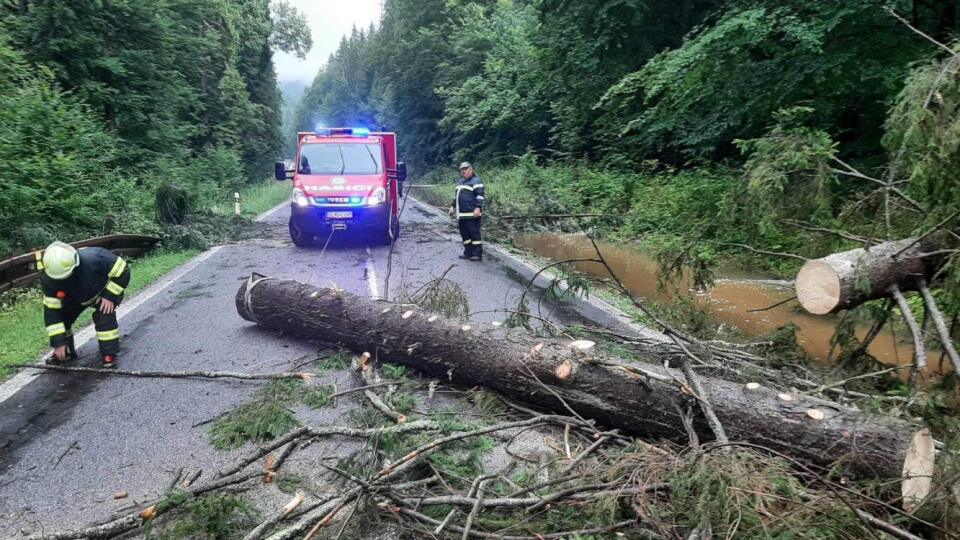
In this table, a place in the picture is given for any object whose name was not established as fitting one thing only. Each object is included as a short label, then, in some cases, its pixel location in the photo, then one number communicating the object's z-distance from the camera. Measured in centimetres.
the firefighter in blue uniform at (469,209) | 998
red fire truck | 1162
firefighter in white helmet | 501
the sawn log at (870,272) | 360
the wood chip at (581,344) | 391
